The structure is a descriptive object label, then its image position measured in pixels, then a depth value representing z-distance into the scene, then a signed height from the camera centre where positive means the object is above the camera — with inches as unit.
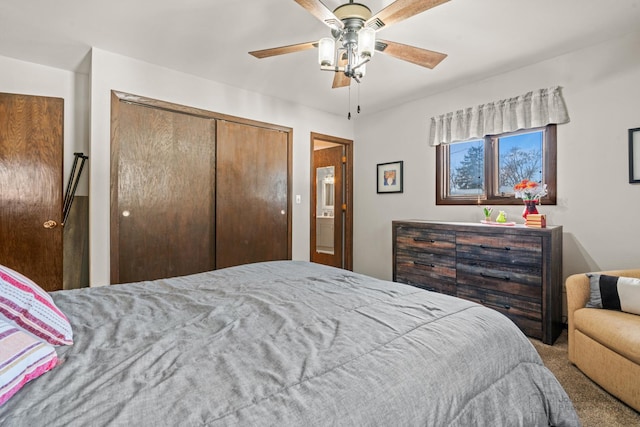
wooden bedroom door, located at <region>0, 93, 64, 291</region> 106.3 +9.3
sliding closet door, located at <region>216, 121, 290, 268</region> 141.0 +8.9
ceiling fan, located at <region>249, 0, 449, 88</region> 68.5 +43.9
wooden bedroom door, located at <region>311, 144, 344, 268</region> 195.8 +4.9
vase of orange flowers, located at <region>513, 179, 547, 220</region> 112.1 +7.5
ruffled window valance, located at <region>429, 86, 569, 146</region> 114.3 +39.1
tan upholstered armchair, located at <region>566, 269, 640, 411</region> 65.6 -29.4
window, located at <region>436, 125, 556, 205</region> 119.3 +20.1
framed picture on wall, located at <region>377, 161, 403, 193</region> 167.5 +19.9
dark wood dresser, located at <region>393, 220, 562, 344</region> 99.6 -19.0
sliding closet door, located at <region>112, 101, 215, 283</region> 116.3 +7.7
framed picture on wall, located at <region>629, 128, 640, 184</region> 98.6 +18.3
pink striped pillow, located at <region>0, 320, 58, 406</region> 26.5 -13.4
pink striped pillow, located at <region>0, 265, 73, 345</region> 35.9 -11.7
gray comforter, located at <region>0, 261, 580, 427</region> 26.5 -15.7
